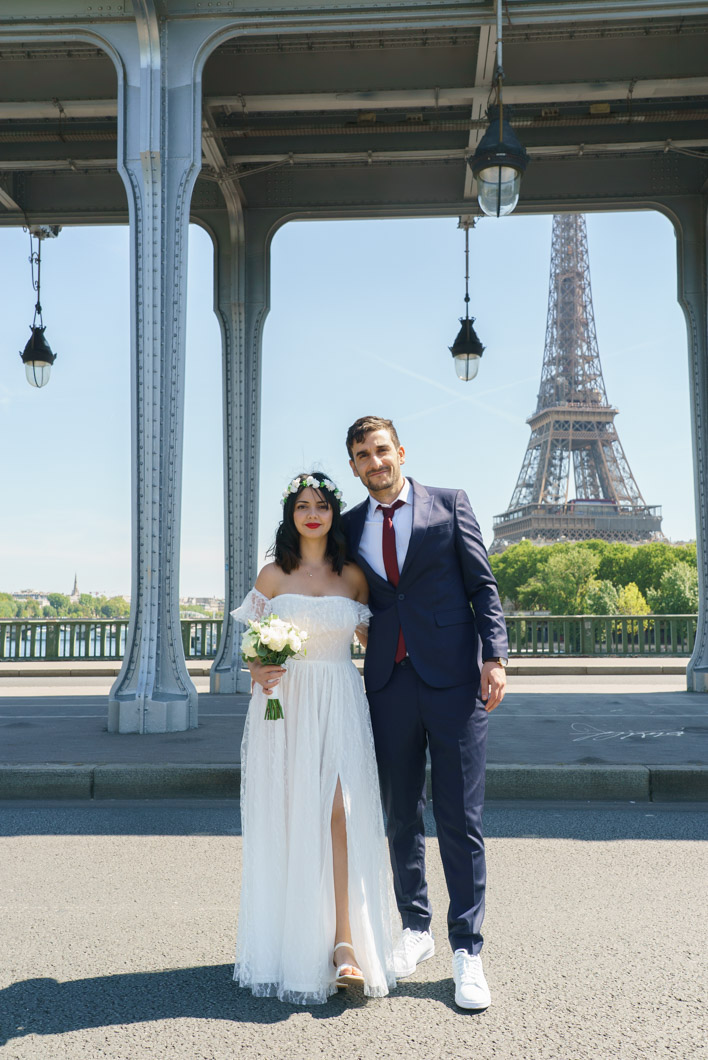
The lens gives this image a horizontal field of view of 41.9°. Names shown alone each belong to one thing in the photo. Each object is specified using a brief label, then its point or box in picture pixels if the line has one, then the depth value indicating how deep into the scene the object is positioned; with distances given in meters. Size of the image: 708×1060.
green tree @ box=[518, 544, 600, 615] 74.00
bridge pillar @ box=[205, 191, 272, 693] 12.23
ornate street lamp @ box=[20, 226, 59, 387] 12.99
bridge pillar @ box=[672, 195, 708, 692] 12.01
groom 3.30
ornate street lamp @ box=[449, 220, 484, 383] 12.88
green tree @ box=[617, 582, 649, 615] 67.81
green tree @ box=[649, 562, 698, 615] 65.81
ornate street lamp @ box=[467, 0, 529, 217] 7.50
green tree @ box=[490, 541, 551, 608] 81.94
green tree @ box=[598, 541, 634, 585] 75.12
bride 3.16
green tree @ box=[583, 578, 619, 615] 70.06
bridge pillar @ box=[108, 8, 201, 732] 8.29
